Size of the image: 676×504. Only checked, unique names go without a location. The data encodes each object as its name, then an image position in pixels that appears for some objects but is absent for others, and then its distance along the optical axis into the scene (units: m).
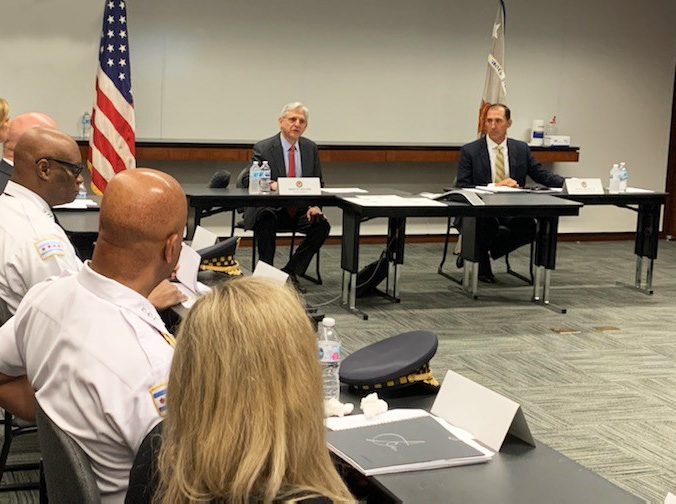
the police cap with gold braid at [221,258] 3.93
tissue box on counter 9.70
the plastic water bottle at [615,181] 7.31
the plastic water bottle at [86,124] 8.23
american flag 7.72
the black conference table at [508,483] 1.89
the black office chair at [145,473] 1.53
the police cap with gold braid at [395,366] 2.47
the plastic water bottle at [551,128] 9.98
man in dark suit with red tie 7.00
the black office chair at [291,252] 6.94
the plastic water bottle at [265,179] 6.56
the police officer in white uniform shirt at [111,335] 1.81
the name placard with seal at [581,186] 7.20
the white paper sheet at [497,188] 7.22
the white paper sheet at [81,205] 5.29
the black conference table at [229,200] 6.23
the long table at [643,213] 7.12
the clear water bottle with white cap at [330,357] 2.48
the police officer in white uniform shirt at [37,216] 2.96
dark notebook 2.01
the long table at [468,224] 6.26
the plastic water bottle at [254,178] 6.52
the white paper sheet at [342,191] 6.79
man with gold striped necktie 7.39
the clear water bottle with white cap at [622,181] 7.29
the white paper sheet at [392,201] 6.26
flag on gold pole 8.98
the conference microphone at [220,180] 6.73
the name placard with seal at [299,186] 6.52
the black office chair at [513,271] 7.68
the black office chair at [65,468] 1.65
